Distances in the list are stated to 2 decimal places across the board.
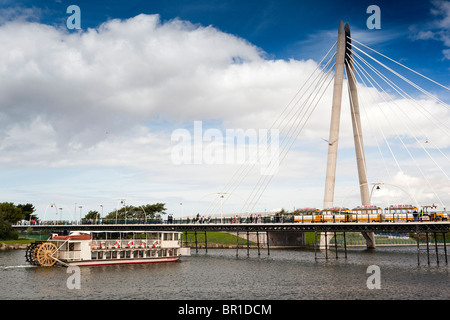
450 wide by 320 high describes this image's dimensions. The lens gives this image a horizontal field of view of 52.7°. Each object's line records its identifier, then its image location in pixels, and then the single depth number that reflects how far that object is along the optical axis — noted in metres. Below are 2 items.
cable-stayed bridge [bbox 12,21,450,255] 70.25
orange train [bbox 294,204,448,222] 67.44
